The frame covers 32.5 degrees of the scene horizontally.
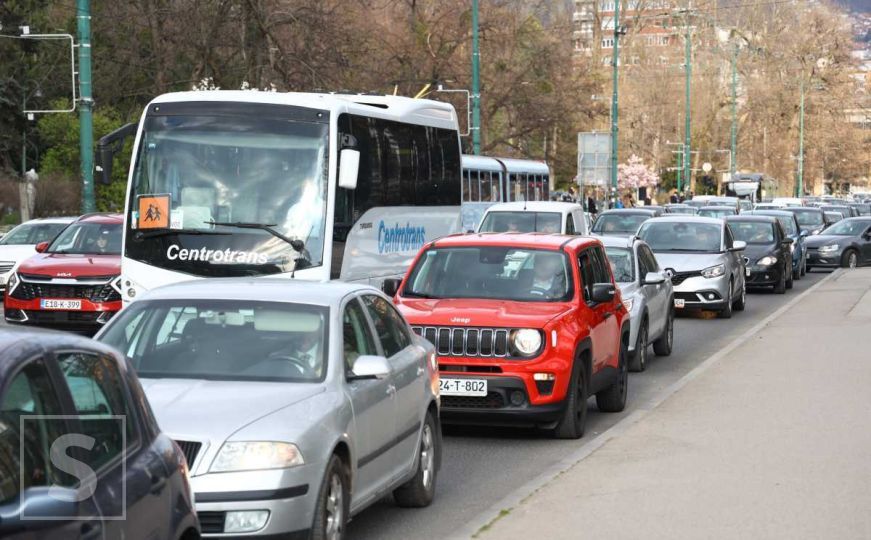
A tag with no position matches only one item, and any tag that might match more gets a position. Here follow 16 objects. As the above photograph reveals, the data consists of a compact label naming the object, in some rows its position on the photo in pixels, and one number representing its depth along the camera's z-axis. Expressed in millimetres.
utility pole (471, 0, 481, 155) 45000
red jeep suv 11477
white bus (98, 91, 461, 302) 15406
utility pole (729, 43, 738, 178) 91062
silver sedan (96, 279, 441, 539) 6621
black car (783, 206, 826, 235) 47656
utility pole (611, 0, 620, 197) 58381
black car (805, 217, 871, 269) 41406
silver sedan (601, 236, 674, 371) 16641
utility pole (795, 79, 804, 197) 98438
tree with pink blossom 103312
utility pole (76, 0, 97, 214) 28609
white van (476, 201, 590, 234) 26859
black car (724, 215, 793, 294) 30328
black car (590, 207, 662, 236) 31484
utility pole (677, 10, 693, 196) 82938
